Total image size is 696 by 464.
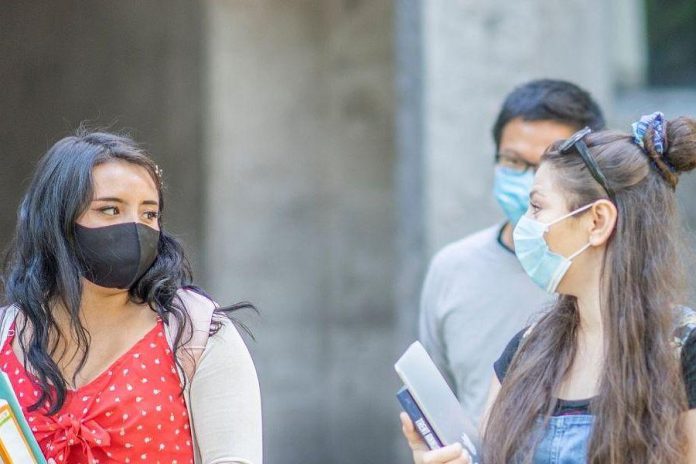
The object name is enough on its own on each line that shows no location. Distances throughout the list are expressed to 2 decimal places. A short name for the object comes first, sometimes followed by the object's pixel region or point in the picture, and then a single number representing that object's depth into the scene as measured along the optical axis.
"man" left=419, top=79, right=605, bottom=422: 8.36
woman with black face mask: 6.04
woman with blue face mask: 5.89
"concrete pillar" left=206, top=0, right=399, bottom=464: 14.85
